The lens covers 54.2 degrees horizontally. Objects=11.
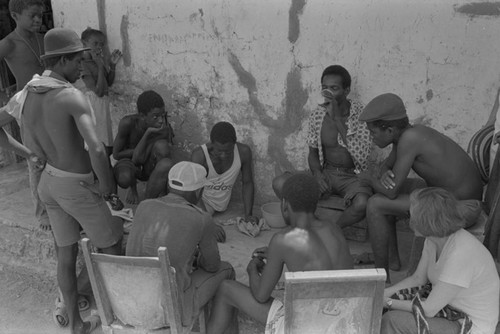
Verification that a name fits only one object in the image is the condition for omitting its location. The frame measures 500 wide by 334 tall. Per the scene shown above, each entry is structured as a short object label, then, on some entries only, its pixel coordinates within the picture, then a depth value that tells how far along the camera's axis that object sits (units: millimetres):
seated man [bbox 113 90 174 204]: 4164
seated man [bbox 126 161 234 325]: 2711
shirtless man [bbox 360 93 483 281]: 3078
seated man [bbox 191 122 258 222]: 4113
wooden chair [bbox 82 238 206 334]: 2492
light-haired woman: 2409
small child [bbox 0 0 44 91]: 4203
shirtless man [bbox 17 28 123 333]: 2822
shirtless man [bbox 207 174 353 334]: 2465
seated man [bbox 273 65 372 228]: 3812
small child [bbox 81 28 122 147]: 4637
